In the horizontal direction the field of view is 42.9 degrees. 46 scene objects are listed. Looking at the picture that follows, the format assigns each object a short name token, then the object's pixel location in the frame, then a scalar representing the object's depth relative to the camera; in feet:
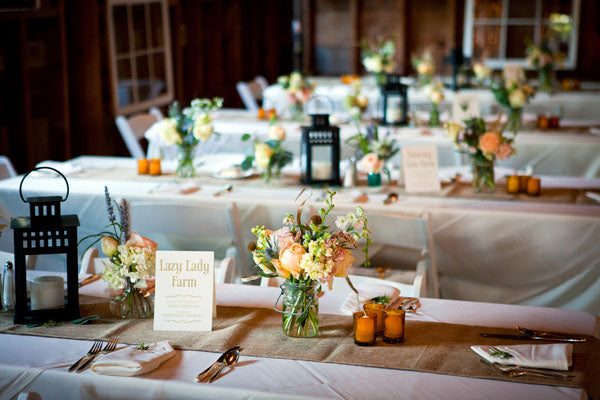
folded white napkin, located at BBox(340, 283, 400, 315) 7.83
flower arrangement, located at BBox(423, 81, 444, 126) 19.84
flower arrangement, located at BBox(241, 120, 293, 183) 13.25
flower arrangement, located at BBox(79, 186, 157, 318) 7.14
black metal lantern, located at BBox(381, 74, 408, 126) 18.44
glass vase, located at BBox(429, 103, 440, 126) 19.83
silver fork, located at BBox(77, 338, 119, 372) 6.48
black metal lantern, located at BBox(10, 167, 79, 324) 7.08
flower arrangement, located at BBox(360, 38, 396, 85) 24.29
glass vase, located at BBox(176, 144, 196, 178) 13.76
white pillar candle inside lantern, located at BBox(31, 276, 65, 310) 7.41
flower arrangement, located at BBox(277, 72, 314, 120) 19.52
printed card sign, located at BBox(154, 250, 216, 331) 7.13
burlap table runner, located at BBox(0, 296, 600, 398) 6.47
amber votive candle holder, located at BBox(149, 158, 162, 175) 14.30
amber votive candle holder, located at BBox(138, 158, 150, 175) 14.42
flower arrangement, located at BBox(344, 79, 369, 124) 19.06
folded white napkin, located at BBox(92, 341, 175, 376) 6.34
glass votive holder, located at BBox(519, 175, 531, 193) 13.05
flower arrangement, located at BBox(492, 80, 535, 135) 17.37
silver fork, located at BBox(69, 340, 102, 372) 6.48
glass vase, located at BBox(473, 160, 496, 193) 12.87
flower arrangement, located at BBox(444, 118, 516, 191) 12.37
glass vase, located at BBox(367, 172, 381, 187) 13.28
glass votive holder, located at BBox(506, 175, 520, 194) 12.95
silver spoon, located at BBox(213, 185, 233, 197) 13.04
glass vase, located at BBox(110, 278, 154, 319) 7.50
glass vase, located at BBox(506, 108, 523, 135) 17.74
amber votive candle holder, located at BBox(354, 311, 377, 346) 6.84
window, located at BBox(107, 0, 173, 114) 21.49
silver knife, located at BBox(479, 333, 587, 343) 6.99
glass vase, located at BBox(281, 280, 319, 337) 6.91
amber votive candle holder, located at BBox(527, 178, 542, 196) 12.74
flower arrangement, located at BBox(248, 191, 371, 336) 6.56
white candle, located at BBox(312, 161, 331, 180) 13.26
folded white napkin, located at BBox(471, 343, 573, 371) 6.41
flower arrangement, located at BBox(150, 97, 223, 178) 13.01
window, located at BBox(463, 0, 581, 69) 32.30
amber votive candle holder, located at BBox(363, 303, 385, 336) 7.06
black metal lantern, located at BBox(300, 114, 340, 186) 12.65
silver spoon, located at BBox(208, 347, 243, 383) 6.48
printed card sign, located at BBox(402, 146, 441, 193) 12.88
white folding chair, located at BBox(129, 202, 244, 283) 11.15
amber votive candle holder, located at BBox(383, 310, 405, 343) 6.91
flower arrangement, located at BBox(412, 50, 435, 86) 24.80
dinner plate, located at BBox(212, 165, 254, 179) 14.11
